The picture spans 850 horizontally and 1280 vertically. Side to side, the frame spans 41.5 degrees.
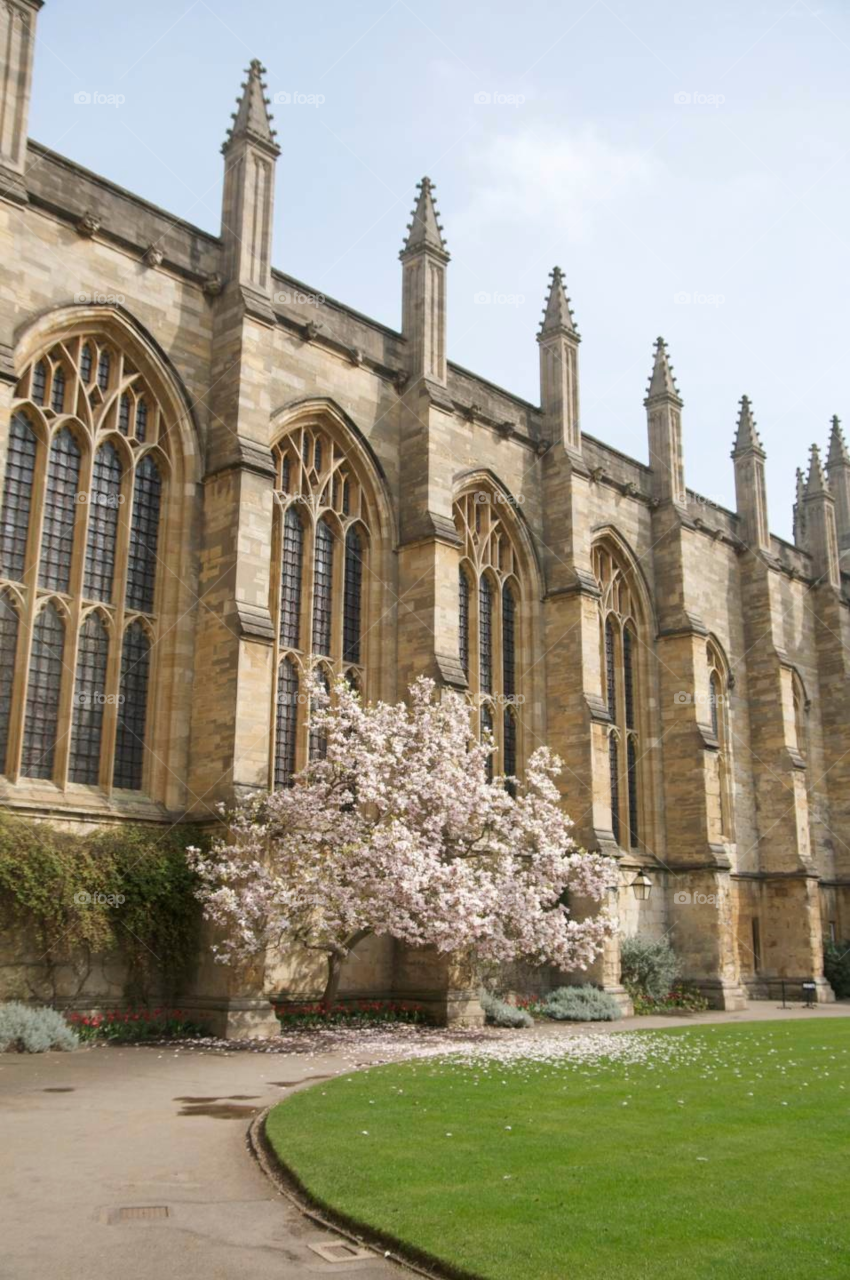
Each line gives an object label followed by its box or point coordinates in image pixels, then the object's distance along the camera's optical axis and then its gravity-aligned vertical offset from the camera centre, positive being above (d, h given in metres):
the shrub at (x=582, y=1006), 22.23 -1.63
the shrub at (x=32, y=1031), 14.28 -1.38
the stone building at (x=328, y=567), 17.83 +7.12
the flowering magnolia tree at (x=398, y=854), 16.98 +1.07
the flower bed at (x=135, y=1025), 15.95 -1.48
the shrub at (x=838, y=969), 32.31 -1.27
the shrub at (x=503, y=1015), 20.34 -1.63
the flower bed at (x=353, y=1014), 18.45 -1.53
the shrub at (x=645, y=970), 25.62 -1.05
